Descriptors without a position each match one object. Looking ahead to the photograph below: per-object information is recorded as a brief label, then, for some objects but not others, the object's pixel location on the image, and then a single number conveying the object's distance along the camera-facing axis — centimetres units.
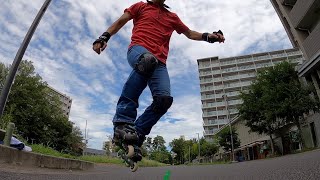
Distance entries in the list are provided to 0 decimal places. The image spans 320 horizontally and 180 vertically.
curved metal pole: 428
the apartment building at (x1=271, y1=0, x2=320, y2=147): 1637
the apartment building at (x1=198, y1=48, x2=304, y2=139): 7016
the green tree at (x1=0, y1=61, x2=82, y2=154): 3346
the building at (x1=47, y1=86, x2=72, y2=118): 9994
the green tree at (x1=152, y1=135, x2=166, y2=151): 7827
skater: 196
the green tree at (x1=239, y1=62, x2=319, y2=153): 1978
